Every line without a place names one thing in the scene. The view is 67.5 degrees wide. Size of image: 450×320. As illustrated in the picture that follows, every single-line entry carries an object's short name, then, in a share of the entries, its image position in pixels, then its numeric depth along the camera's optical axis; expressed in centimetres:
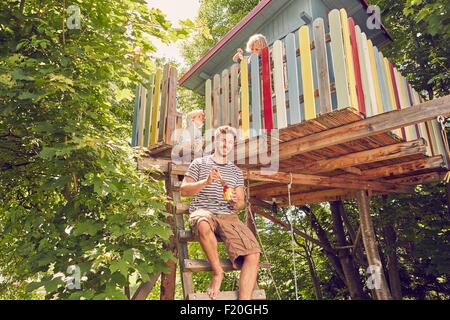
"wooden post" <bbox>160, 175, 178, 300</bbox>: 452
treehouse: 365
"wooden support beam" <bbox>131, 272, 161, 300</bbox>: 416
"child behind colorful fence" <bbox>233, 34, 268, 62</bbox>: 634
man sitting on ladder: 322
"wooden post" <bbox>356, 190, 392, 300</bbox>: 610
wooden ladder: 317
